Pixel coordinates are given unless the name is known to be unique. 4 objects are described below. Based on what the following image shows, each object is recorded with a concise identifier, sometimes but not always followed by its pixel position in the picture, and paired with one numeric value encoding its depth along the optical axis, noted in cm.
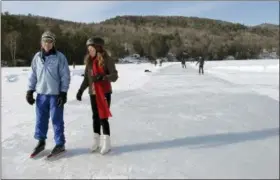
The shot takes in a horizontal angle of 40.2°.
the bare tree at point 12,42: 7009
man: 427
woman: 430
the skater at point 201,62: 2594
